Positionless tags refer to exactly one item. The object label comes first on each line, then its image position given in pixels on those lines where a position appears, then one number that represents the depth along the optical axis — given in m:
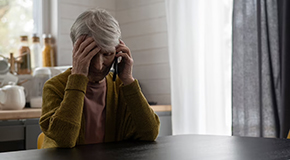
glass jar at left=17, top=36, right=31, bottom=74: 2.63
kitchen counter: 1.93
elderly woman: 1.20
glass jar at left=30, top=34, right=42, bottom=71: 2.75
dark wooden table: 0.91
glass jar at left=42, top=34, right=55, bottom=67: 2.83
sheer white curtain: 2.58
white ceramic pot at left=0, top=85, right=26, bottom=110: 2.14
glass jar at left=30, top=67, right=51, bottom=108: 2.44
